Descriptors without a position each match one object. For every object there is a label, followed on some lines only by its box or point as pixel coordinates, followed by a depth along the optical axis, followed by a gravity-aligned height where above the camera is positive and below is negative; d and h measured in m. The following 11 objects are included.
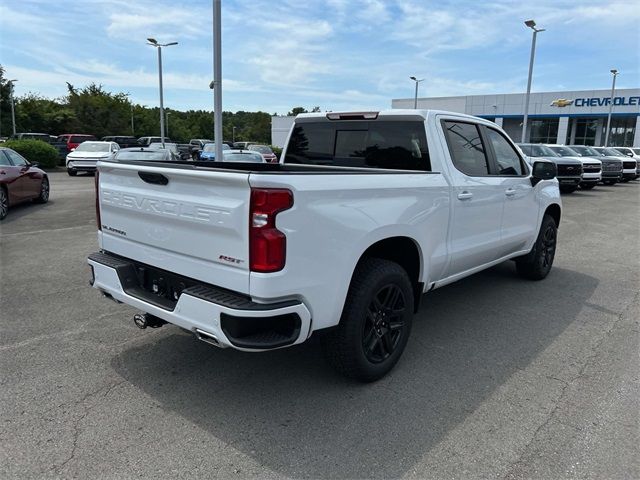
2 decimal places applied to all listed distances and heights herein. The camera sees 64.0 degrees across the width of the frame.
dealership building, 47.62 +3.92
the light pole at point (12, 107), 44.28 +2.42
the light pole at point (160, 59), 30.14 +4.93
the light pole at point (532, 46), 26.48 +5.77
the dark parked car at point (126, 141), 38.61 -0.13
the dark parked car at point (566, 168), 18.36 -0.50
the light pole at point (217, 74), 11.02 +1.50
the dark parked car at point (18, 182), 10.69 -1.03
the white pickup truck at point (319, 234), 2.88 -0.58
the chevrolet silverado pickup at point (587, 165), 20.30 -0.41
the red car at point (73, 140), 31.36 -0.15
